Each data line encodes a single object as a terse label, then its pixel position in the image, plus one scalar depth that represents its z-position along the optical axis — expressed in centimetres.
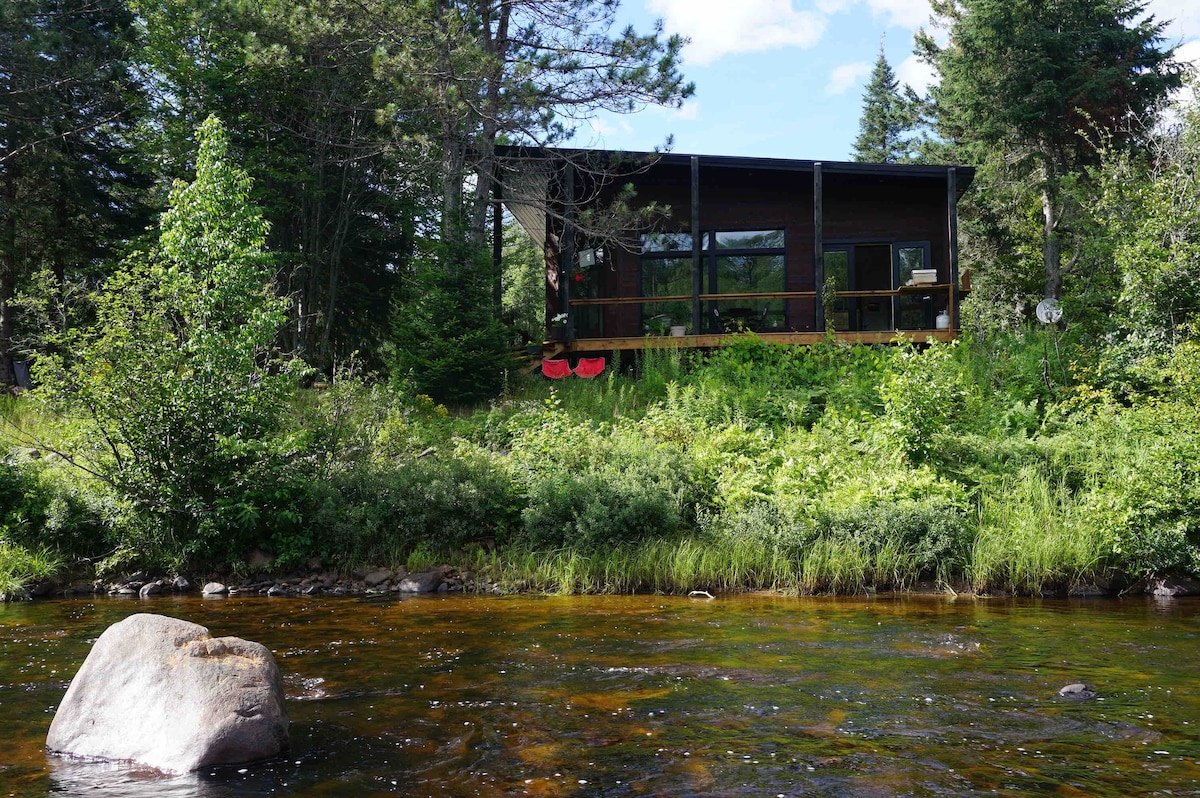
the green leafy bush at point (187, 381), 1166
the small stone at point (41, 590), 1158
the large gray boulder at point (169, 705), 525
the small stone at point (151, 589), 1140
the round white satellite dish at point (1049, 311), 1754
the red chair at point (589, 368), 1848
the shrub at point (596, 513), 1197
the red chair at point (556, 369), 1864
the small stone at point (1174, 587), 1106
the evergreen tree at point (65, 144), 1925
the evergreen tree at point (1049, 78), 2375
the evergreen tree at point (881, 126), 4141
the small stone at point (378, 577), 1199
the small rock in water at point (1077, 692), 643
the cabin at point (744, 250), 1995
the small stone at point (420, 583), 1178
